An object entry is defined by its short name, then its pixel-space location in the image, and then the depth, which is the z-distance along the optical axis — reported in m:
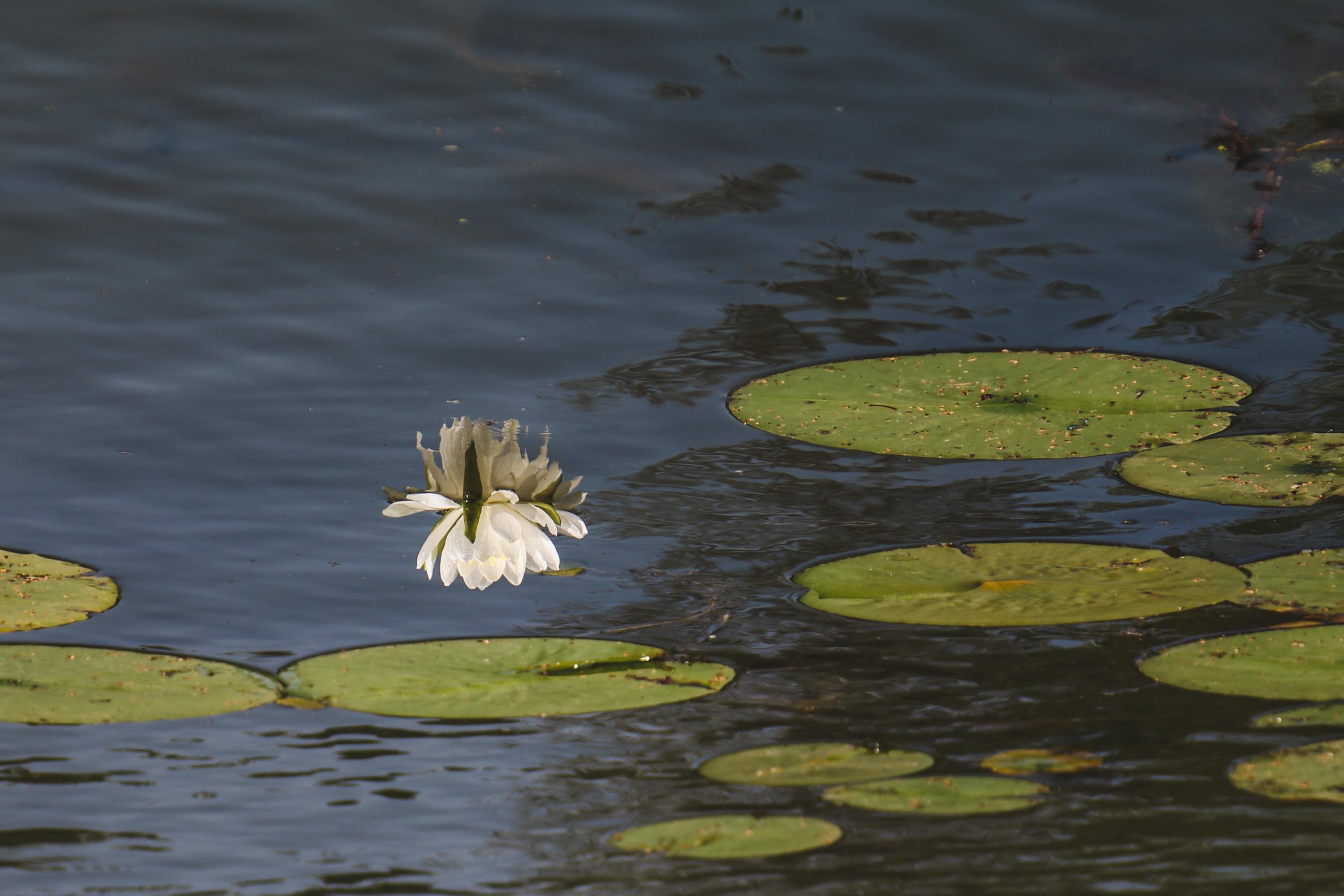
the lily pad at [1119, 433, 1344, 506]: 6.63
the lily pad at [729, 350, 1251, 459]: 7.45
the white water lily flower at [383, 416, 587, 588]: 5.95
